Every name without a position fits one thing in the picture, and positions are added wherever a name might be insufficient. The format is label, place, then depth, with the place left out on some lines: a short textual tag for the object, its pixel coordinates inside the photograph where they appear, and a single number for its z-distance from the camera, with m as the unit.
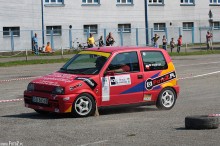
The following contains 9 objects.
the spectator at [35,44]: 43.69
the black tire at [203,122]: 10.73
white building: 47.81
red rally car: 12.38
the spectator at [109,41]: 40.24
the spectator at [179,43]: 46.74
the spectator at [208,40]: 50.12
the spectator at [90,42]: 40.26
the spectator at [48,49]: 43.78
